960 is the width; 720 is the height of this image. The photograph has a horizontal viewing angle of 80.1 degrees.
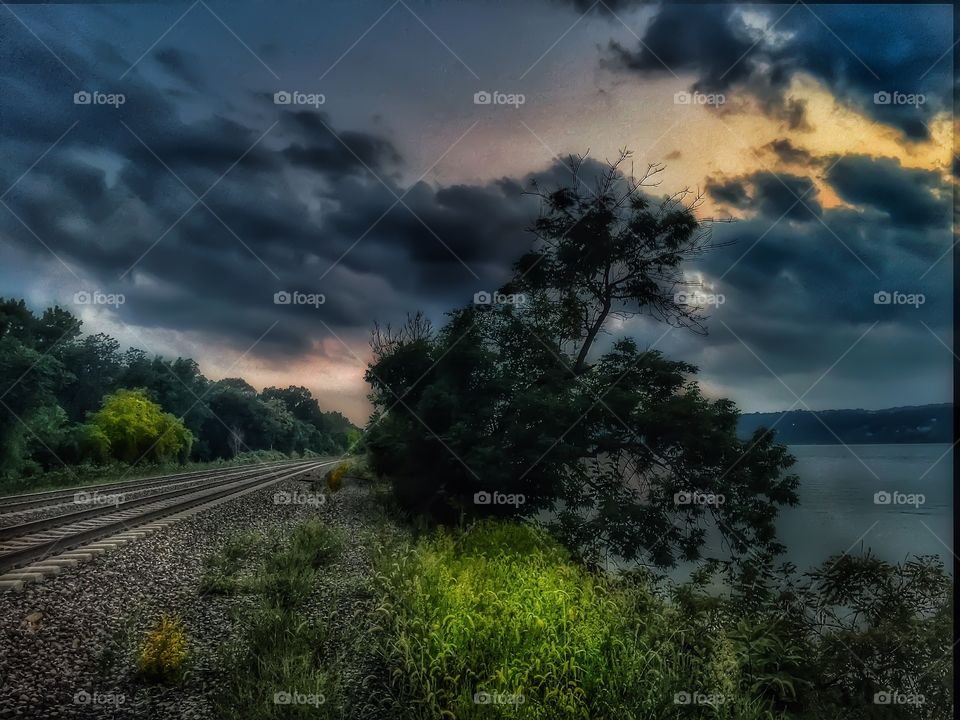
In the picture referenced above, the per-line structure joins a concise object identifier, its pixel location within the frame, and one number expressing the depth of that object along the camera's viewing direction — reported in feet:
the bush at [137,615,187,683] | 14.51
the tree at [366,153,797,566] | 27.63
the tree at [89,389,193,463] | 50.96
